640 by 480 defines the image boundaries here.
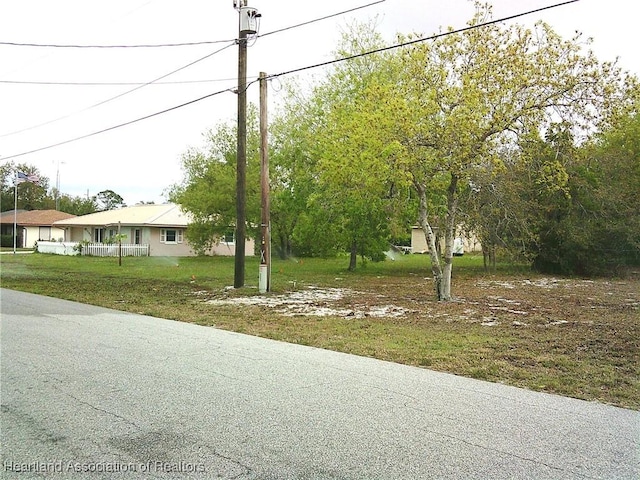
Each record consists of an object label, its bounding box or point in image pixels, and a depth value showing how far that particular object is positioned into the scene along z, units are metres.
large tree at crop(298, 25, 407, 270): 15.66
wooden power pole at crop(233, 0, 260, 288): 18.22
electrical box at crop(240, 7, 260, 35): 17.58
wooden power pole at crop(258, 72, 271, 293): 18.03
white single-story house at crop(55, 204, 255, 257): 43.53
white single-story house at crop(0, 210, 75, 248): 61.59
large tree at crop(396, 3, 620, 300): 14.26
